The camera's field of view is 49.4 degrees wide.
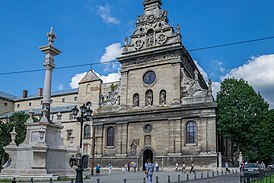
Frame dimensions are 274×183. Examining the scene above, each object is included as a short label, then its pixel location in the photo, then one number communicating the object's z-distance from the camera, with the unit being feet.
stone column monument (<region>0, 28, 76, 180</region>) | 63.98
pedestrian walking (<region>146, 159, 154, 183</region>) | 56.20
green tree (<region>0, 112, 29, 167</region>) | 136.15
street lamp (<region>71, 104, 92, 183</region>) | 60.22
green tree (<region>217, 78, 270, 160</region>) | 120.16
